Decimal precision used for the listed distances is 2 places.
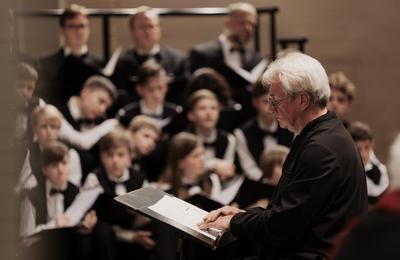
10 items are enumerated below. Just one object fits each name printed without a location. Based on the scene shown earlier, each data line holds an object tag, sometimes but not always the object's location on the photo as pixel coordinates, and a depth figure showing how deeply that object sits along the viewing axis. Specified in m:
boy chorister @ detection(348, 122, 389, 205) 8.92
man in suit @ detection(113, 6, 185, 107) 10.42
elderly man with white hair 5.10
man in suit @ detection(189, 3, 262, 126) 10.57
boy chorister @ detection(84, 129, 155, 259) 8.78
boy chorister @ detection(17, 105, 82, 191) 7.66
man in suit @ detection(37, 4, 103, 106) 10.02
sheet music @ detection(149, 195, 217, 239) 5.49
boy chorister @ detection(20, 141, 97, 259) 8.40
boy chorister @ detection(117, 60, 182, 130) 9.97
